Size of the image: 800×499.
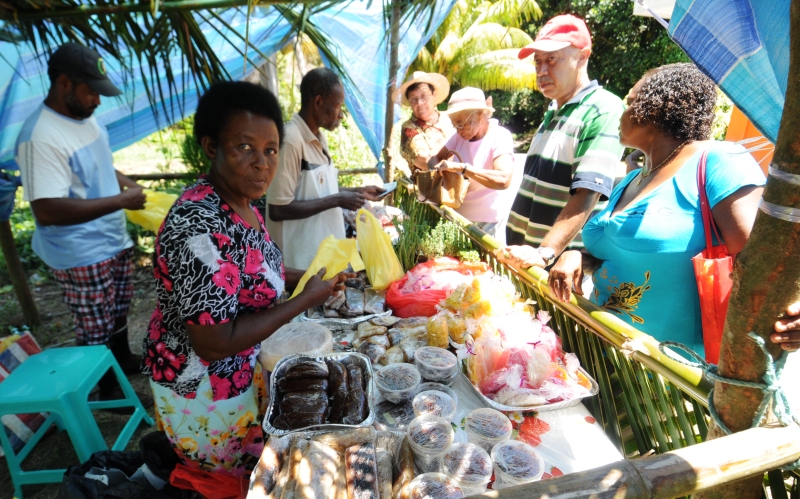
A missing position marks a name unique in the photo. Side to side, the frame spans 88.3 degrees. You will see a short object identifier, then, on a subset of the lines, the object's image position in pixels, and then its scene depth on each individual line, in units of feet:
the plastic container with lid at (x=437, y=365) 5.88
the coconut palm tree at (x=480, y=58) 47.62
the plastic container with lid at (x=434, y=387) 5.71
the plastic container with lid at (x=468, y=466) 4.07
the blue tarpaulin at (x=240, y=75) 12.64
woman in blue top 5.25
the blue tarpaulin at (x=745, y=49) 2.89
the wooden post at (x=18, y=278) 12.56
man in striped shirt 7.19
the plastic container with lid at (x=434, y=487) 3.92
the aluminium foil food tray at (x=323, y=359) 4.56
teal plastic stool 7.36
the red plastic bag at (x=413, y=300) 8.02
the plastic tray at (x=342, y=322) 7.75
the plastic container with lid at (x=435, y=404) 5.16
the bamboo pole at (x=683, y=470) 2.41
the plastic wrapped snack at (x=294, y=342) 5.93
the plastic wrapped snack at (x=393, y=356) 6.39
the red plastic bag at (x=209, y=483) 5.08
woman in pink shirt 10.41
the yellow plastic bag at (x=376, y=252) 8.80
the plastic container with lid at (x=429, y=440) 4.39
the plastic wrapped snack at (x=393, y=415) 5.21
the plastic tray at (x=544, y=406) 5.32
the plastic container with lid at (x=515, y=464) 4.16
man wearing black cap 8.53
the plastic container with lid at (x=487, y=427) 4.73
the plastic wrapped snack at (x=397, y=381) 5.47
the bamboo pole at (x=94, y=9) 7.64
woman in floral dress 4.35
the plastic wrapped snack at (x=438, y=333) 6.64
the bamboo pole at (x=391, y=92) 10.28
